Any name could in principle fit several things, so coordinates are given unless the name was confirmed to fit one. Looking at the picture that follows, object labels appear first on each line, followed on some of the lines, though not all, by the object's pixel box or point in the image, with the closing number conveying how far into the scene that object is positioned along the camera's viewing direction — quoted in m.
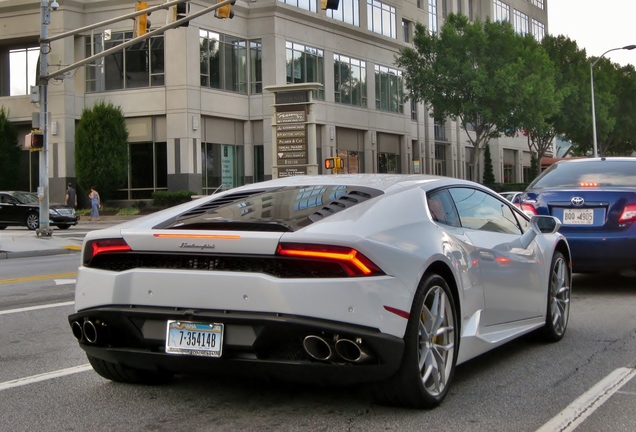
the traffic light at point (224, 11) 21.11
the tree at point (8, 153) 44.12
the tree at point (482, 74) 46.28
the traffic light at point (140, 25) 22.94
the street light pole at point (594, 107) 52.44
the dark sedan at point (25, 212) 33.84
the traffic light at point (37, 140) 25.62
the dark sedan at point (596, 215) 10.03
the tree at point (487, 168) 69.25
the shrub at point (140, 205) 42.16
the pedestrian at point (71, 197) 40.25
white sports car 4.53
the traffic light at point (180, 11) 22.24
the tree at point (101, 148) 41.34
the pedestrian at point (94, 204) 39.50
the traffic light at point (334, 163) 35.16
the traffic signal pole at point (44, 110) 25.81
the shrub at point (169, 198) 40.62
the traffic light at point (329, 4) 19.09
